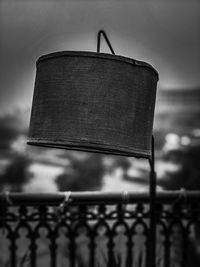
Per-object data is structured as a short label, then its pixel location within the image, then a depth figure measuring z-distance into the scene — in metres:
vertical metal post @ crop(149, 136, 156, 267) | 1.26
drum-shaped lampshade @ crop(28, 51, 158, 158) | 0.85
